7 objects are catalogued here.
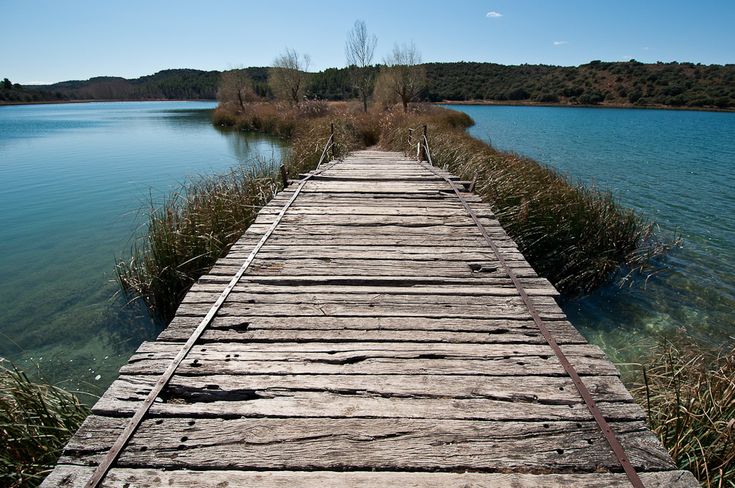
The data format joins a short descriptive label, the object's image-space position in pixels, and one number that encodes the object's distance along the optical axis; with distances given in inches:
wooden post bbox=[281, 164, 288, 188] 241.3
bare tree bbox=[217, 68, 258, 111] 1337.4
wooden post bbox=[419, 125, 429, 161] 375.6
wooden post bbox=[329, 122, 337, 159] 425.4
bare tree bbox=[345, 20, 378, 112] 1095.5
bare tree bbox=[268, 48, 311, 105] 1240.2
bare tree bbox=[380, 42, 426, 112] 1059.9
